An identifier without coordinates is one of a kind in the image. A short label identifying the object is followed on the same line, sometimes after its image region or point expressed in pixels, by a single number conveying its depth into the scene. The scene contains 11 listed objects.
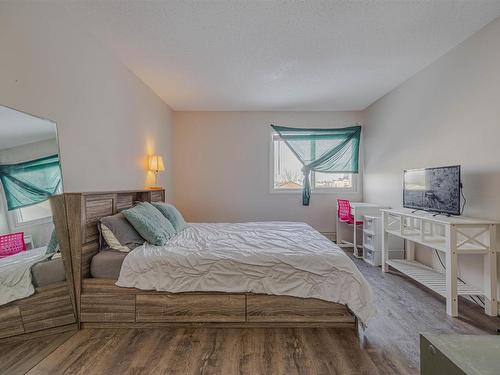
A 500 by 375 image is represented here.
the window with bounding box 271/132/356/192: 4.77
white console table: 2.12
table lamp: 3.53
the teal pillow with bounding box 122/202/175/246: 2.22
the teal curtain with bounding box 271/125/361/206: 4.66
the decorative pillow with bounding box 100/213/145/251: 2.11
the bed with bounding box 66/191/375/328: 1.91
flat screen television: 2.38
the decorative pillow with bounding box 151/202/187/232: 2.86
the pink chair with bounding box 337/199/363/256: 4.14
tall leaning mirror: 1.58
